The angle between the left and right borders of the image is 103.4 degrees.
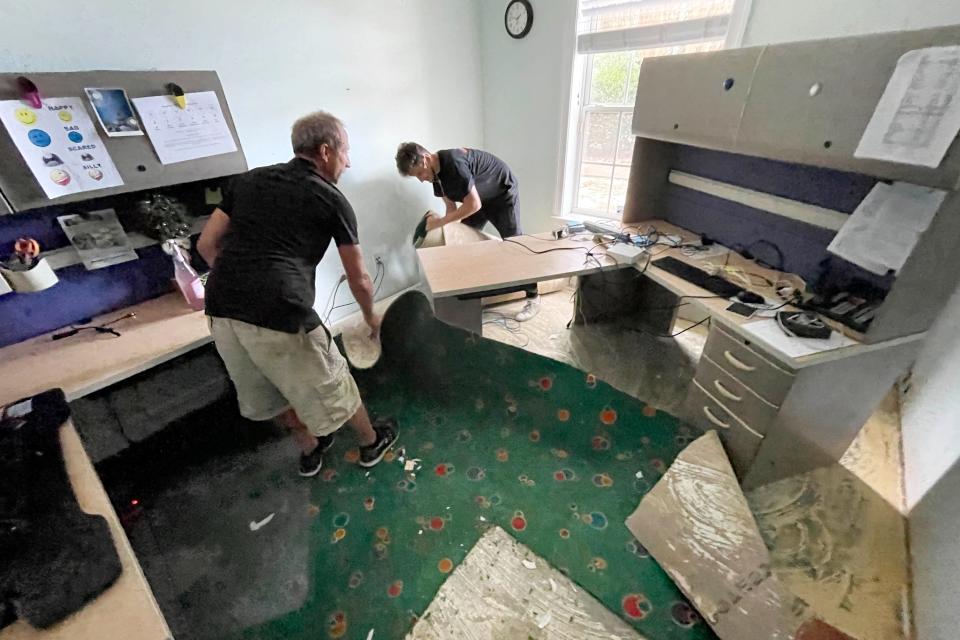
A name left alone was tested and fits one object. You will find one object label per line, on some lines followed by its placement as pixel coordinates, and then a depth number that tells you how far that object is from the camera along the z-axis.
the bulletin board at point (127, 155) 1.22
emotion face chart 1.22
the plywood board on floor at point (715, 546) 1.13
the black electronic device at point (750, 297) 1.54
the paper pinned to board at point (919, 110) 0.95
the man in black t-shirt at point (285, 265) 1.25
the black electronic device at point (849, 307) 1.31
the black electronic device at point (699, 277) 1.62
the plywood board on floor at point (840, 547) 1.25
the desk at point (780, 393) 1.30
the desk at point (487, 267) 1.83
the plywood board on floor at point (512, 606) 1.21
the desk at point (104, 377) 0.76
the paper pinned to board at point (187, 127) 1.45
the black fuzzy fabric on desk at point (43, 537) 0.78
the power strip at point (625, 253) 1.94
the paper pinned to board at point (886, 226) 1.15
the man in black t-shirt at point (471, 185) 2.43
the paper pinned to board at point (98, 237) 1.49
